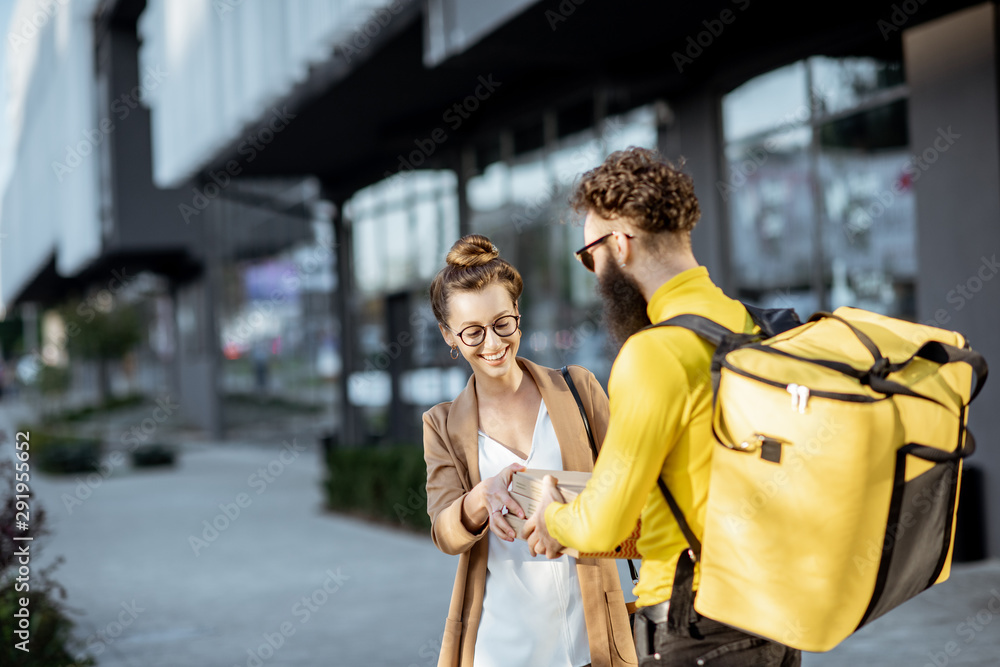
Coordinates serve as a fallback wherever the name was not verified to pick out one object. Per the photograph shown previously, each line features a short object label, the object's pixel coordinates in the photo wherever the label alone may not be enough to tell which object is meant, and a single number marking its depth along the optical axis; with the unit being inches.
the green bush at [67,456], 842.8
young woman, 100.9
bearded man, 74.5
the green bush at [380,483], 447.2
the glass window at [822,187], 340.5
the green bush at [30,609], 228.8
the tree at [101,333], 1355.8
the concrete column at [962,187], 298.7
